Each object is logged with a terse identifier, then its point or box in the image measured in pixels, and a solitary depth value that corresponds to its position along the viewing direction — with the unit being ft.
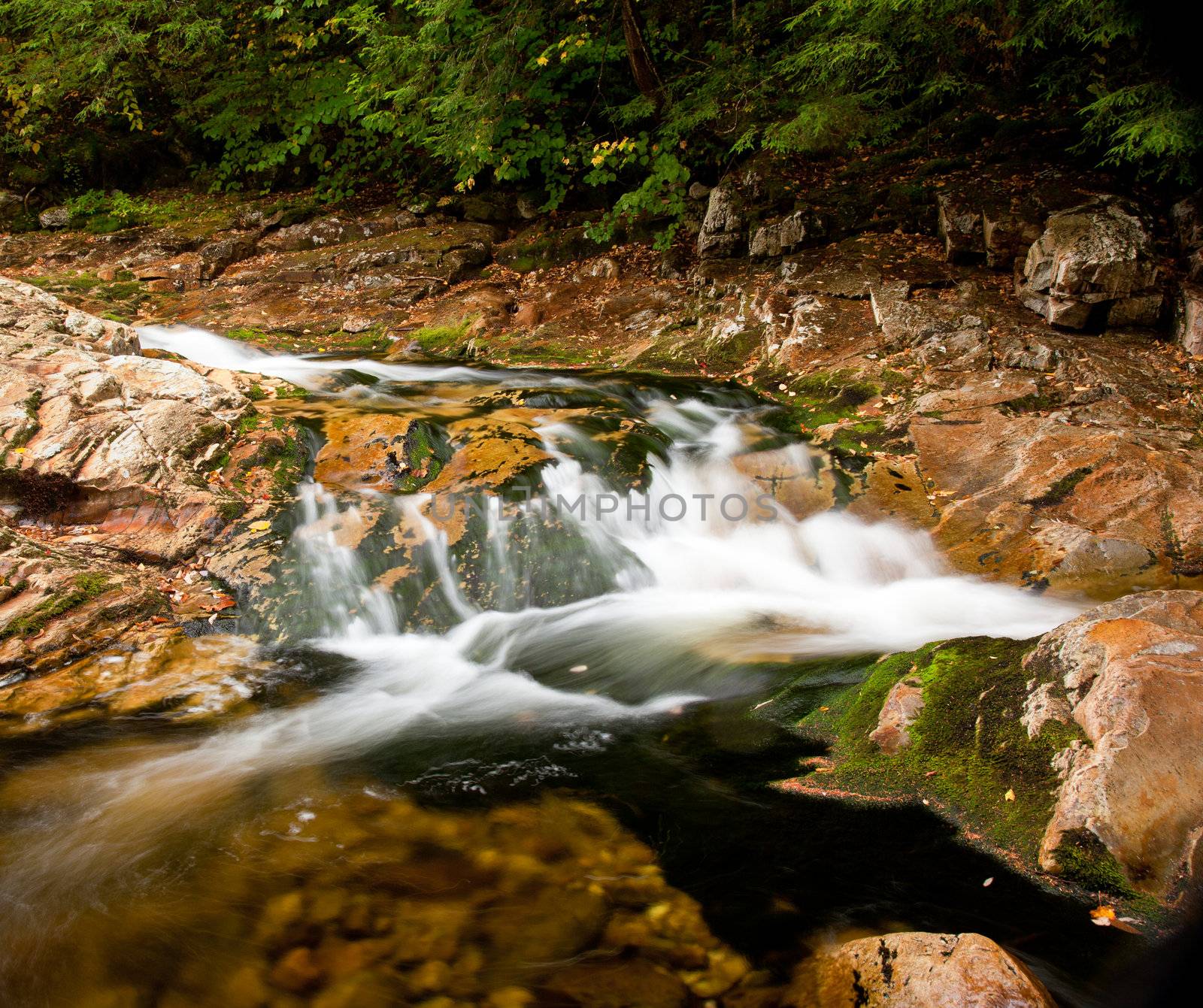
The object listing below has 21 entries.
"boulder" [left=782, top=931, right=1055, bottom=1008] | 6.31
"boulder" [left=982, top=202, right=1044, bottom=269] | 26.45
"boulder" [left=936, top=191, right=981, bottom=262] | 27.68
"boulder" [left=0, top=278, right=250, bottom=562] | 17.48
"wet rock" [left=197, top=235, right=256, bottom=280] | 39.47
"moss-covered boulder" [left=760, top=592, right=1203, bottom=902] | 7.70
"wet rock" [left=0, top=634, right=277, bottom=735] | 13.35
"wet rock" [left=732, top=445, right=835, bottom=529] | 21.49
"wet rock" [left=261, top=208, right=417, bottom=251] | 41.55
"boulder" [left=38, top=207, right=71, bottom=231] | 44.37
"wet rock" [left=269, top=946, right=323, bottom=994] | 7.77
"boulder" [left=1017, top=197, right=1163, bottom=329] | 23.30
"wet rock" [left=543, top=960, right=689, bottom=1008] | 7.46
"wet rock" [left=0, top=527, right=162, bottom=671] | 14.33
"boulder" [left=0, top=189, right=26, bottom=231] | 44.04
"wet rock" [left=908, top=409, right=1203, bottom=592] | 17.11
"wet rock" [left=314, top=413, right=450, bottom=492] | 20.59
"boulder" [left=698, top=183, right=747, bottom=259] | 32.81
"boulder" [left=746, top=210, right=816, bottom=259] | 31.27
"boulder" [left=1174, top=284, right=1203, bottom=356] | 22.31
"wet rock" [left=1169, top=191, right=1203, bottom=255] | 23.40
